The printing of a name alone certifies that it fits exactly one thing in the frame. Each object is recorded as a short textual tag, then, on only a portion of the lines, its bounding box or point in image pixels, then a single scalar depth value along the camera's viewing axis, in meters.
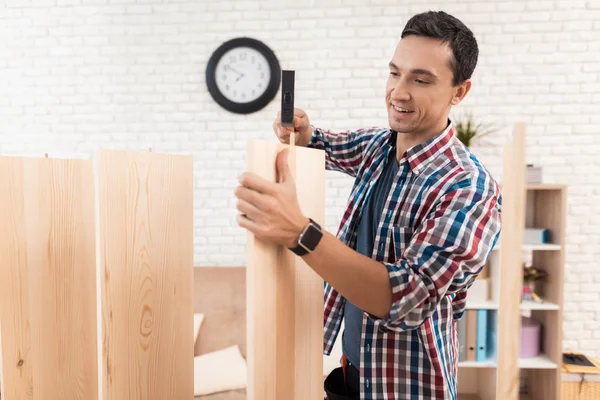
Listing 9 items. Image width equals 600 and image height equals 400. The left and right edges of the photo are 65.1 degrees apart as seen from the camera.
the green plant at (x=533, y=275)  2.99
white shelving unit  2.85
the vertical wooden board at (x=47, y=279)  1.09
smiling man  0.90
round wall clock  3.26
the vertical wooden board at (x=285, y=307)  0.89
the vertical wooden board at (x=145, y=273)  1.02
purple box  2.95
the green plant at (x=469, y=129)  2.90
